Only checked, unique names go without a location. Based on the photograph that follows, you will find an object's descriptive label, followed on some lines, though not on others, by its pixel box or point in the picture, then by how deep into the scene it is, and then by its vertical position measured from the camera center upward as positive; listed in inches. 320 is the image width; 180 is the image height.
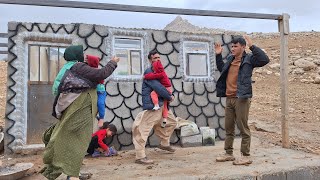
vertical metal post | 269.6 +19.4
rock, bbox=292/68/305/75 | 725.9 +52.0
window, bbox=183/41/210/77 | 311.6 +34.0
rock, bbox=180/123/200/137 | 292.8 -26.0
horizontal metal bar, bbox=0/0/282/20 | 218.8 +58.9
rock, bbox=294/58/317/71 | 736.2 +67.0
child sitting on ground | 252.2 -31.5
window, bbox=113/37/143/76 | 288.4 +35.0
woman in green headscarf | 159.9 -6.7
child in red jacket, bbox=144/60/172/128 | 222.2 +13.7
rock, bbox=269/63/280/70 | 759.5 +65.7
